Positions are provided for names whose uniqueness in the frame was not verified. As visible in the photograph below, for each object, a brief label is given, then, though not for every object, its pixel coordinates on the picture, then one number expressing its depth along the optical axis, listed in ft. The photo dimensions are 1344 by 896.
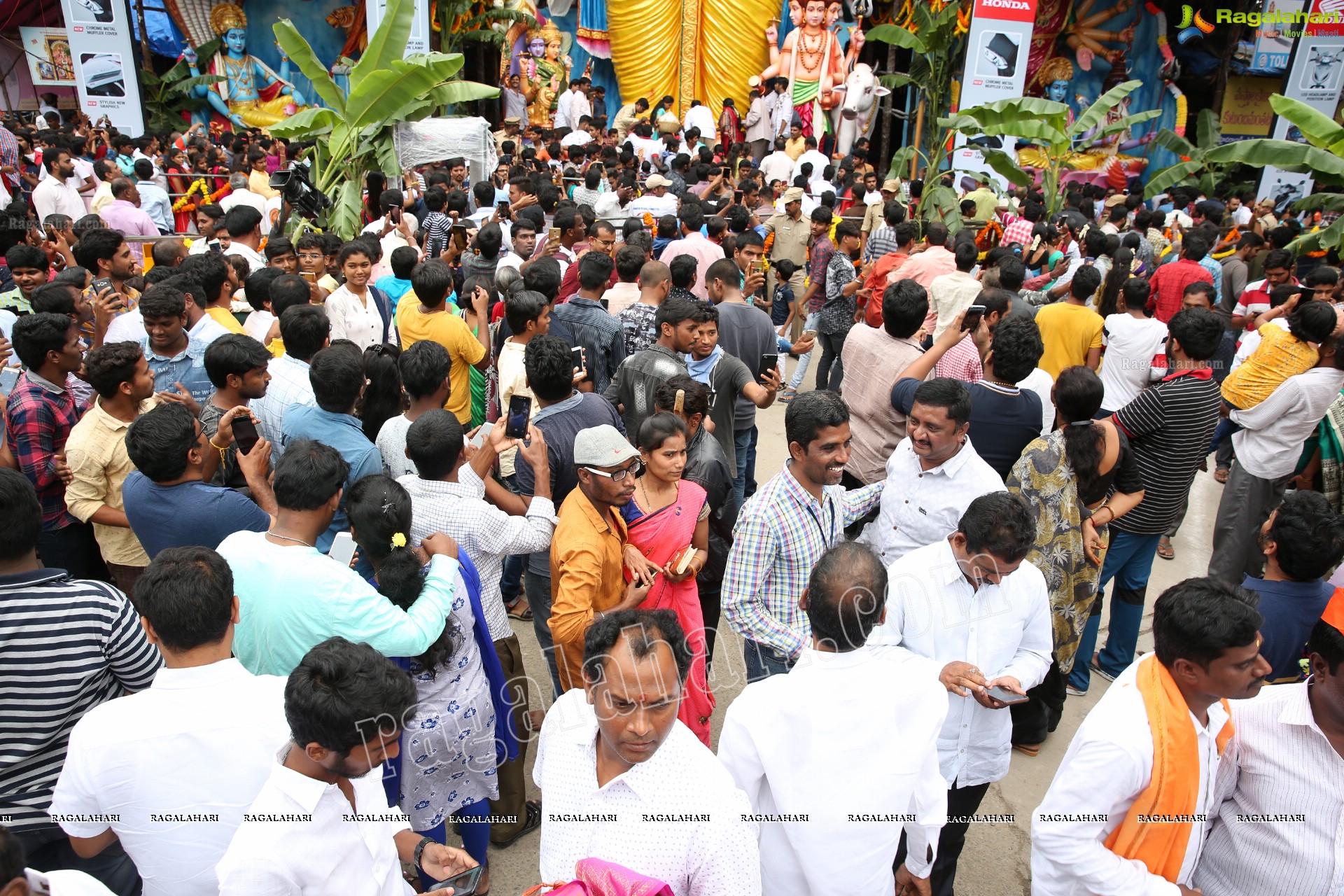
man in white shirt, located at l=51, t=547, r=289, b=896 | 5.69
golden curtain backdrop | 56.75
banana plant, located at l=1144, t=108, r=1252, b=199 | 34.01
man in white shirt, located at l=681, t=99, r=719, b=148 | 51.57
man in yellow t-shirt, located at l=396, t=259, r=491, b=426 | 13.92
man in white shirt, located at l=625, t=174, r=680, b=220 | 25.21
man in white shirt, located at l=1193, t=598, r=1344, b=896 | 6.16
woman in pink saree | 8.87
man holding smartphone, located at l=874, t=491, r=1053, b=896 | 7.53
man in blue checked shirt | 8.37
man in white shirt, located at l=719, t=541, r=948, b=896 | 6.01
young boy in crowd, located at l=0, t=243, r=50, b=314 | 14.85
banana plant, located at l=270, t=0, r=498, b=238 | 26.48
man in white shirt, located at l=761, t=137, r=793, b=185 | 40.55
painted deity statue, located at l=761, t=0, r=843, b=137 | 51.65
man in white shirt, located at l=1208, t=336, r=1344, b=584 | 13.28
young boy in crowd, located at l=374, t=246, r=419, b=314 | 16.57
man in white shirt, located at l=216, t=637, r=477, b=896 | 5.08
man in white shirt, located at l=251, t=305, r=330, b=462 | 11.54
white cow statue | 50.26
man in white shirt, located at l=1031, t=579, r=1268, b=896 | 5.90
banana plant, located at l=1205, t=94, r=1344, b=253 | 25.53
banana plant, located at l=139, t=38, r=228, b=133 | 54.19
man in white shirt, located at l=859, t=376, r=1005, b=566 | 9.34
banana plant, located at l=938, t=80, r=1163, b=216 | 31.30
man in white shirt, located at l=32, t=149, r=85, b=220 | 25.95
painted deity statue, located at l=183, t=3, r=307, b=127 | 55.72
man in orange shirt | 8.38
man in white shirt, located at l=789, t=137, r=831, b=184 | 39.58
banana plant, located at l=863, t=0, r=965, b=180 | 40.06
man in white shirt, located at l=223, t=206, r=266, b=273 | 17.98
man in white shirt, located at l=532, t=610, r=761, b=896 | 5.31
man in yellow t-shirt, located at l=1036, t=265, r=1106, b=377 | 16.87
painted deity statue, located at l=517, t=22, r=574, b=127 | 55.98
